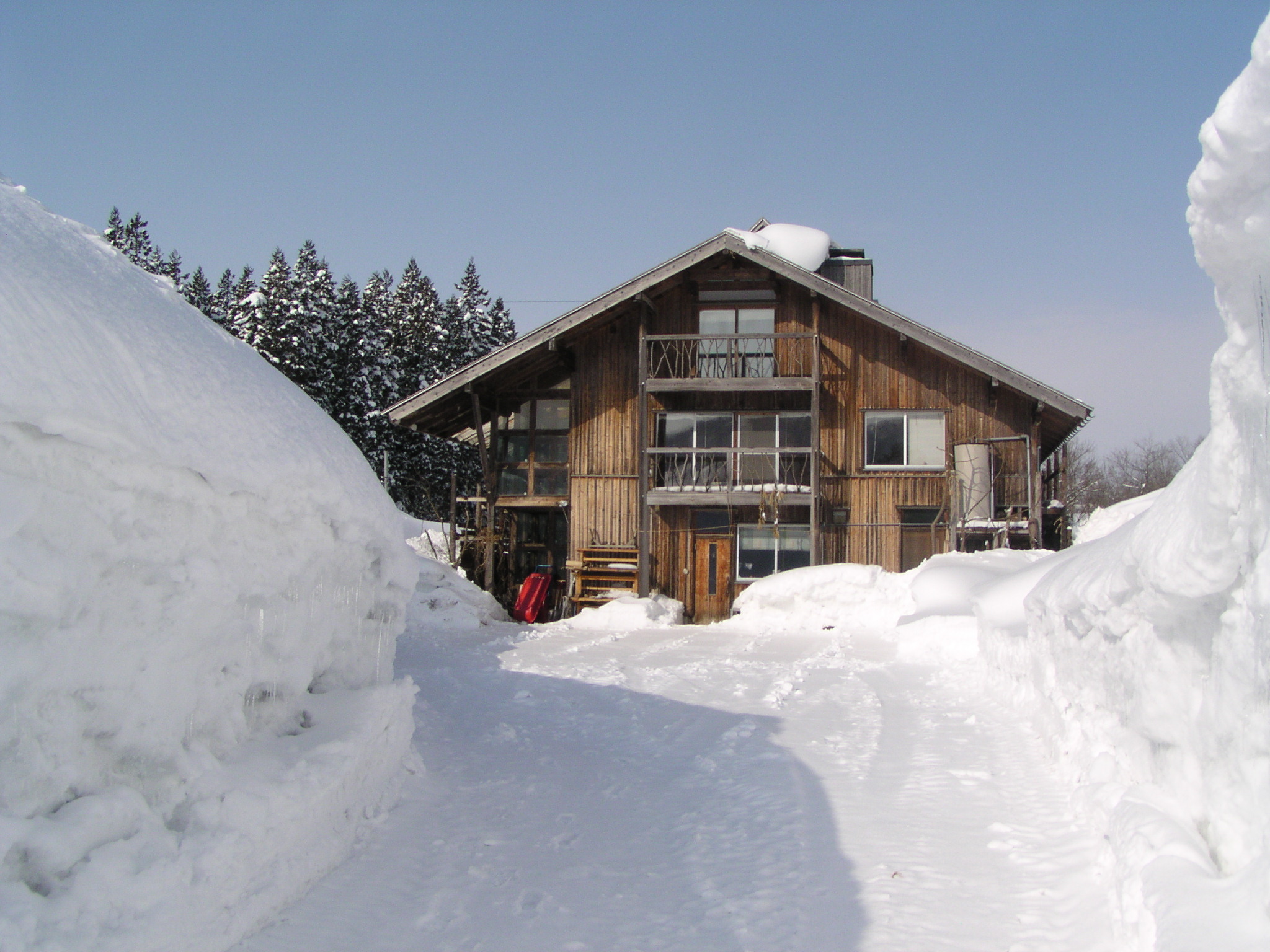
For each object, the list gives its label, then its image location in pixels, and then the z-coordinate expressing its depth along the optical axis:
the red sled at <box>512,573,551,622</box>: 18.06
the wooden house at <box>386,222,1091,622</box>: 17.88
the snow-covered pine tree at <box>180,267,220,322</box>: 47.22
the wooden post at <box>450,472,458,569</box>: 19.25
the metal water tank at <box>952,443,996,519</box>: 17.55
